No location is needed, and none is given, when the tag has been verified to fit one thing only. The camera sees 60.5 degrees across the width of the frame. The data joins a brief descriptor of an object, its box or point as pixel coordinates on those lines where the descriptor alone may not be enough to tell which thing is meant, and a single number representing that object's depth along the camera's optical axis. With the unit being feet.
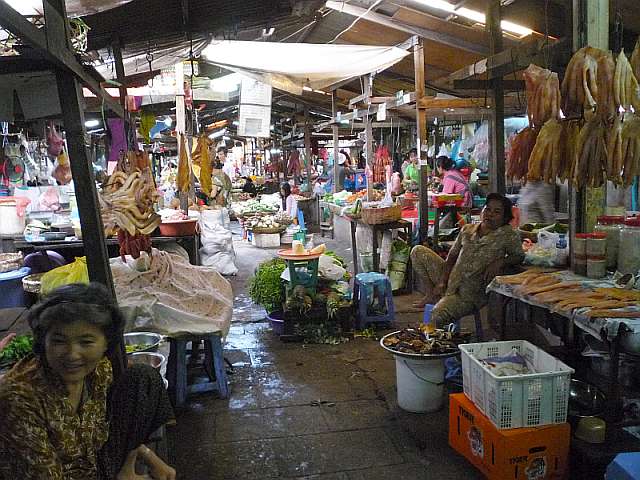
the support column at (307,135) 52.60
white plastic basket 10.37
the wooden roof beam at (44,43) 5.60
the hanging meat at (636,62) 12.21
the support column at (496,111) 19.45
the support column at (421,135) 27.94
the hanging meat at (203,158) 29.04
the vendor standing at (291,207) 48.52
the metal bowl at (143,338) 14.07
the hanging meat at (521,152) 14.10
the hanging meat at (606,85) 11.92
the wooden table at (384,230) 27.99
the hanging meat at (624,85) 11.85
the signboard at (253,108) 31.76
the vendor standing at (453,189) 31.55
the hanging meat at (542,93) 12.82
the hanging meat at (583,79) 11.99
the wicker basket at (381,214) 27.25
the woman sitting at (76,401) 6.56
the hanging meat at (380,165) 45.19
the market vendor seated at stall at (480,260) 17.08
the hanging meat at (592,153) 12.22
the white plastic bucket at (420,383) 13.82
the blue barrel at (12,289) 19.72
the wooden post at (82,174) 8.43
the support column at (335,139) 44.42
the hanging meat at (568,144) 12.92
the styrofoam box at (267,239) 44.57
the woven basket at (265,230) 44.34
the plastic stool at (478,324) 17.65
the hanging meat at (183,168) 26.63
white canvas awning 23.71
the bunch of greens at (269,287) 21.67
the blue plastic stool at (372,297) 21.30
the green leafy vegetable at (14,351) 10.01
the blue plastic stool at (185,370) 14.70
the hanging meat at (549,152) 12.94
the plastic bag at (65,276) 14.47
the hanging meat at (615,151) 11.94
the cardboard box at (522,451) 10.28
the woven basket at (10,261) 20.39
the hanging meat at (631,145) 11.94
